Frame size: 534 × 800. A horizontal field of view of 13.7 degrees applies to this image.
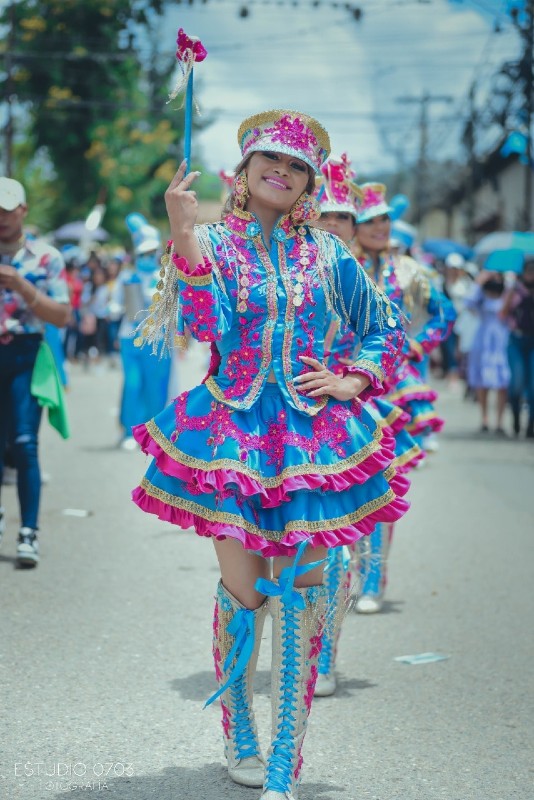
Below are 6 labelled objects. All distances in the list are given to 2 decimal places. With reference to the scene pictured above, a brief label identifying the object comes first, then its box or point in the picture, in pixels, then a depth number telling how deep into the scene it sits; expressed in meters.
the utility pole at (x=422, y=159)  85.03
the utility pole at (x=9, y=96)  49.22
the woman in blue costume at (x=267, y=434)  6.55
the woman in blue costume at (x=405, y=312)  11.11
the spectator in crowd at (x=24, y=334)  12.29
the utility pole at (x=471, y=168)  59.14
